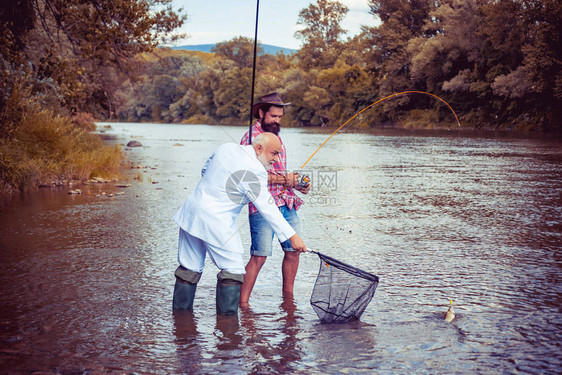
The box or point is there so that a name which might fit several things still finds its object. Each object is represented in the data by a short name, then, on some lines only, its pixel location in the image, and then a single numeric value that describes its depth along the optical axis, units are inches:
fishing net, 198.4
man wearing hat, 210.8
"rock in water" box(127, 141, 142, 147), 1327.5
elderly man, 183.2
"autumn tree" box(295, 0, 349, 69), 4175.7
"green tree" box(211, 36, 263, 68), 5388.8
